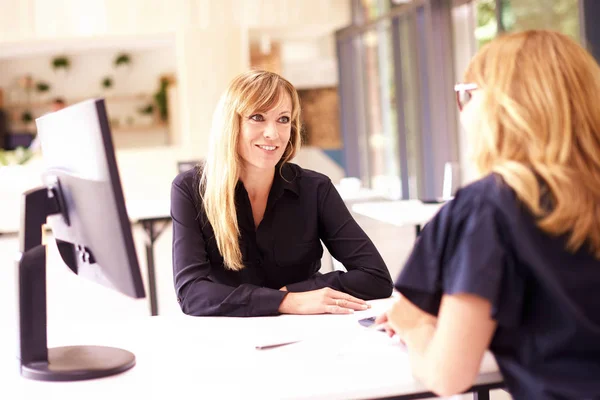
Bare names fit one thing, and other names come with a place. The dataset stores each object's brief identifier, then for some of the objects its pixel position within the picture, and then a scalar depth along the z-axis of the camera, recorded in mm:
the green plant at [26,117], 12516
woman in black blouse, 2055
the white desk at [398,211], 3627
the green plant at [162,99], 12461
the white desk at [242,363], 1280
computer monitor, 1253
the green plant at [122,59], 12734
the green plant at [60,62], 12566
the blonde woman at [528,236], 1083
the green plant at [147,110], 12844
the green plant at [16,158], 7203
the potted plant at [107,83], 12750
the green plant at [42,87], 12570
